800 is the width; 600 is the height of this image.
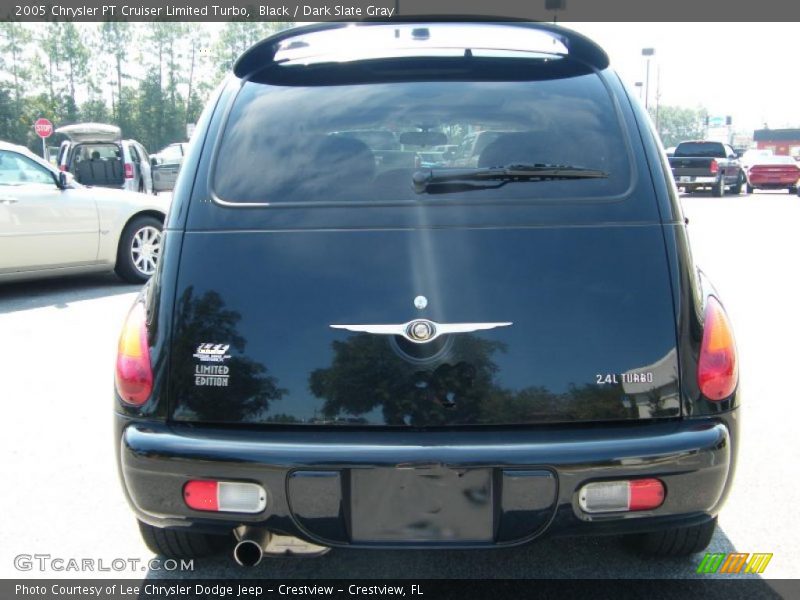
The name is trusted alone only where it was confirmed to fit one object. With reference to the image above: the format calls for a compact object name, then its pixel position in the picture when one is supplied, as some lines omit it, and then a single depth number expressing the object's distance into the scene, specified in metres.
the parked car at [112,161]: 17.48
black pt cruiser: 2.22
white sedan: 8.23
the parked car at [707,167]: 26.33
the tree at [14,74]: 59.66
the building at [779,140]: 80.50
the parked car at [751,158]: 31.02
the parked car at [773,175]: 29.62
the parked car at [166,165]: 27.52
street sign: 28.35
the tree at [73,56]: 68.87
